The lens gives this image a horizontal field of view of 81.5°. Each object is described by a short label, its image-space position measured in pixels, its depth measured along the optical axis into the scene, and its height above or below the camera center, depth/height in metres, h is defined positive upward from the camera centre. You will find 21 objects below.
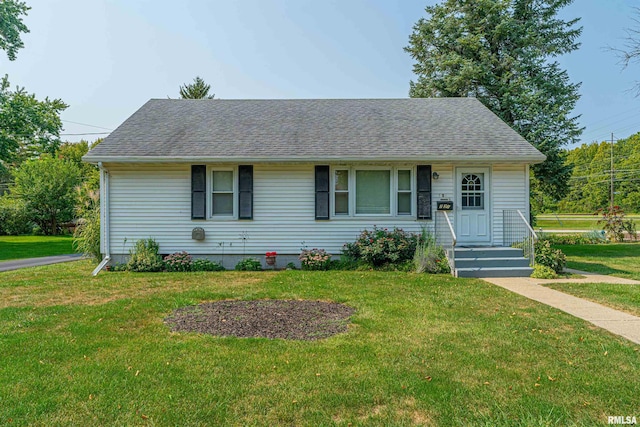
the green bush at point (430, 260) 8.79 -0.98
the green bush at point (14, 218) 25.11 -0.04
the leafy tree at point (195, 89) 27.55 +9.62
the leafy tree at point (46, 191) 25.09 +1.82
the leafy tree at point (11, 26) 16.64 +8.79
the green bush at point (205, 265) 9.70 -1.25
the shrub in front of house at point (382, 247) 9.15 -0.72
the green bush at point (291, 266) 9.84 -1.27
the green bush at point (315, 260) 9.43 -1.06
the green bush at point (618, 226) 17.47 -0.31
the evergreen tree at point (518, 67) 14.91 +6.59
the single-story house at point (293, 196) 9.82 +0.60
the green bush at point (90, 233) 10.66 -0.46
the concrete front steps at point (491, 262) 8.57 -1.03
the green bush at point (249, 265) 9.69 -1.23
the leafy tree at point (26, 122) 16.70 +4.43
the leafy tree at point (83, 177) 11.43 +3.26
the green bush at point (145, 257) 9.50 -1.02
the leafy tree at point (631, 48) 9.34 +4.35
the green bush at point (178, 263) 9.59 -1.16
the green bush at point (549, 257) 8.60 -0.88
